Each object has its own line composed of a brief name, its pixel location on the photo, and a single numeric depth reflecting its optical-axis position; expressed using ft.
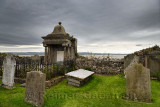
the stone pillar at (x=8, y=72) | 20.61
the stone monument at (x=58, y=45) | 36.88
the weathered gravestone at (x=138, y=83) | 15.02
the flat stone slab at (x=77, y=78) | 22.33
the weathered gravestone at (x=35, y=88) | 14.21
